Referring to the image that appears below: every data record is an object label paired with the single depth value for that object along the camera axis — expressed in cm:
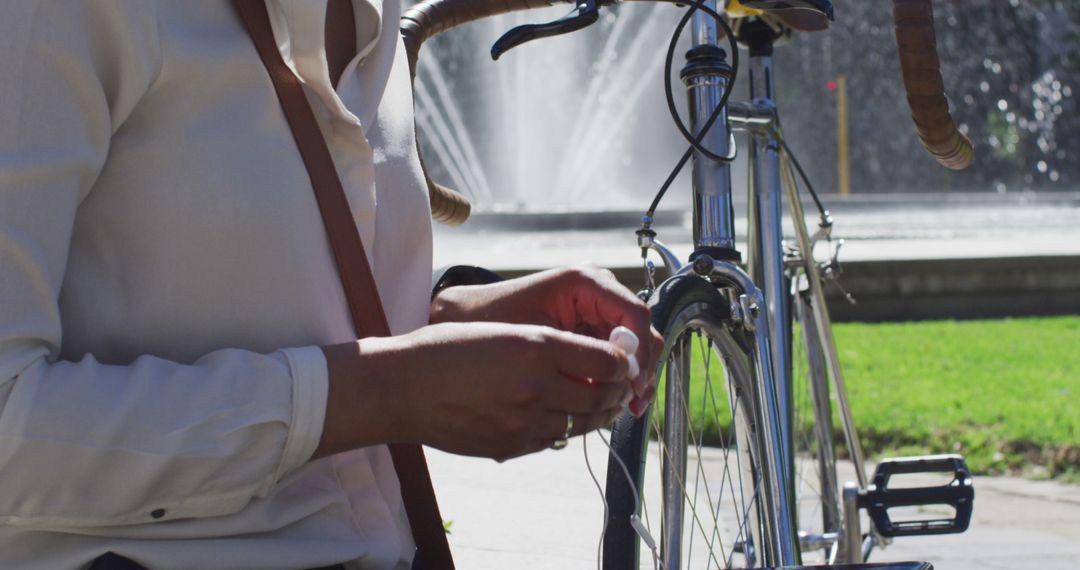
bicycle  176
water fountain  2105
